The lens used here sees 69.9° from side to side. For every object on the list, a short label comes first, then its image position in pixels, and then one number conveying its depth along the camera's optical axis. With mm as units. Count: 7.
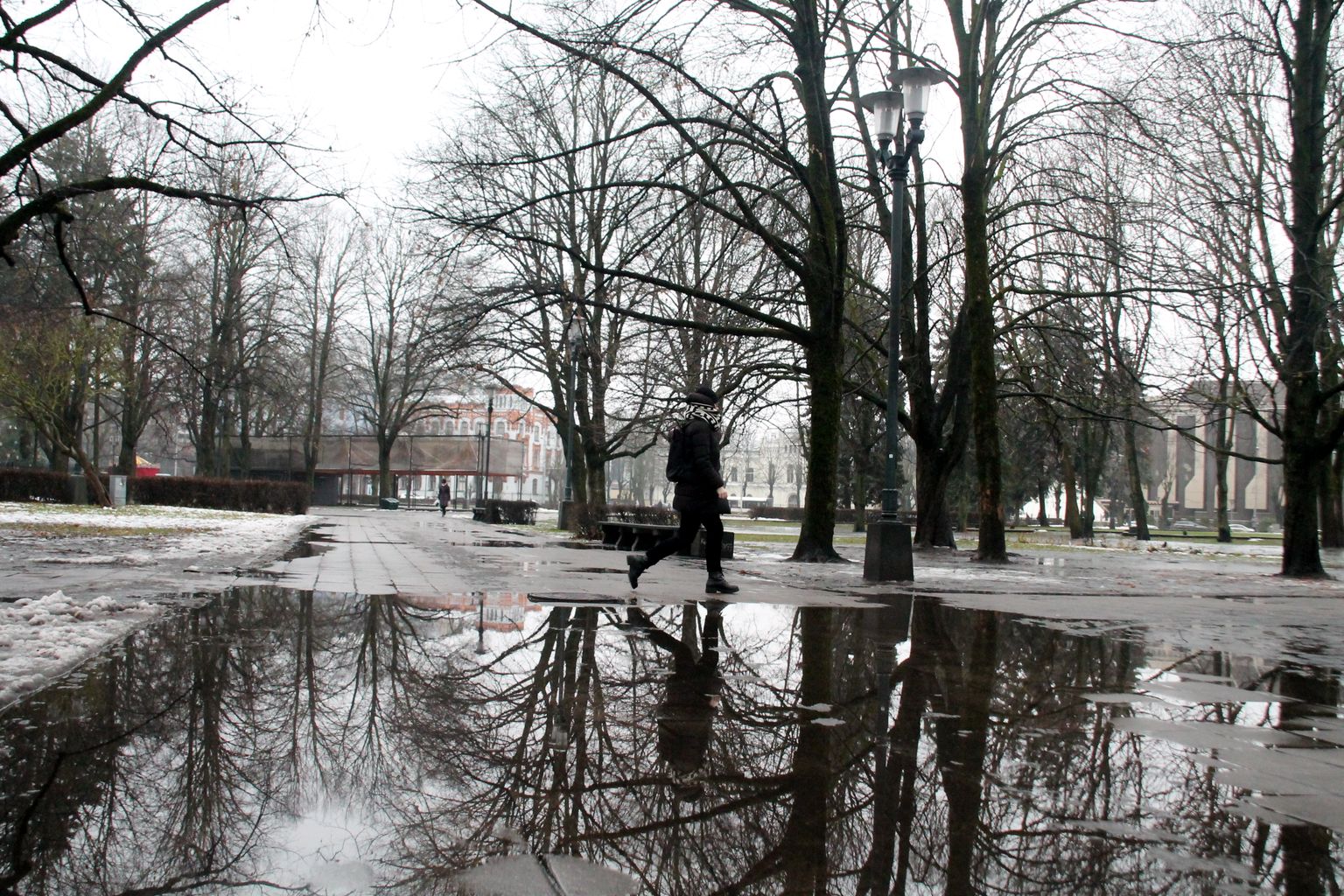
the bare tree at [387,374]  53875
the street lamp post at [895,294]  12445
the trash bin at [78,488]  32031
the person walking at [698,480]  9633
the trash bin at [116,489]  30984
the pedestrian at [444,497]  54969
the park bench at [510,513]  40844
